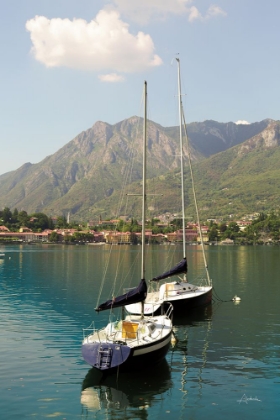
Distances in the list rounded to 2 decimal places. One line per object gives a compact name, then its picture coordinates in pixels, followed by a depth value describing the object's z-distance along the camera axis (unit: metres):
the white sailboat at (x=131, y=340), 23.70
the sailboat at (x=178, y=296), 39.12
